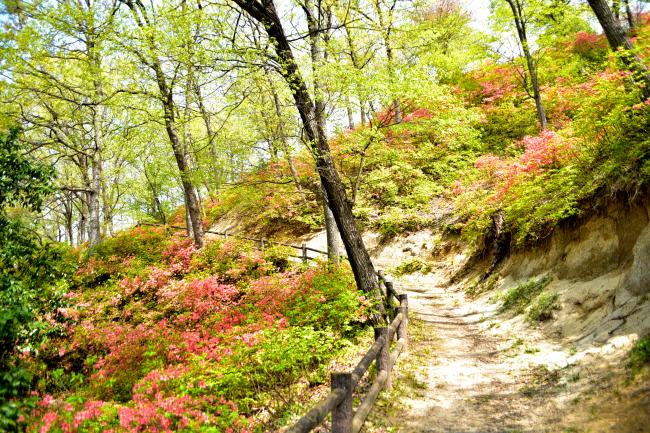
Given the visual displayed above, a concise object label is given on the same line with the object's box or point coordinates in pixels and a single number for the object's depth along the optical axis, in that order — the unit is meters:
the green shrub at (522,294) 8.62
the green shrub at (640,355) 4.27
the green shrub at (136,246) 17.41
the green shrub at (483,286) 11.26
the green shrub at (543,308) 7.52
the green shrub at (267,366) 6.29
